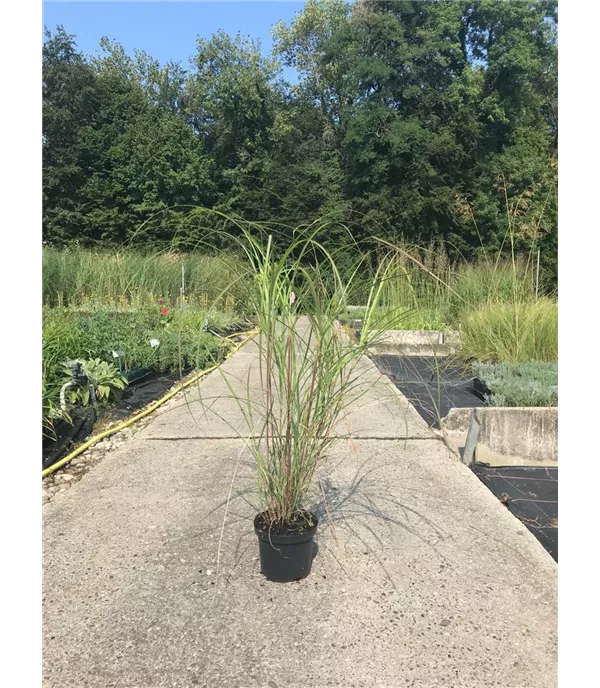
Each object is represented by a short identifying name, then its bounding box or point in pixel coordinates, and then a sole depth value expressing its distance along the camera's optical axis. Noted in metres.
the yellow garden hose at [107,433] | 2.82
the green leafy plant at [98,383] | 3.74
